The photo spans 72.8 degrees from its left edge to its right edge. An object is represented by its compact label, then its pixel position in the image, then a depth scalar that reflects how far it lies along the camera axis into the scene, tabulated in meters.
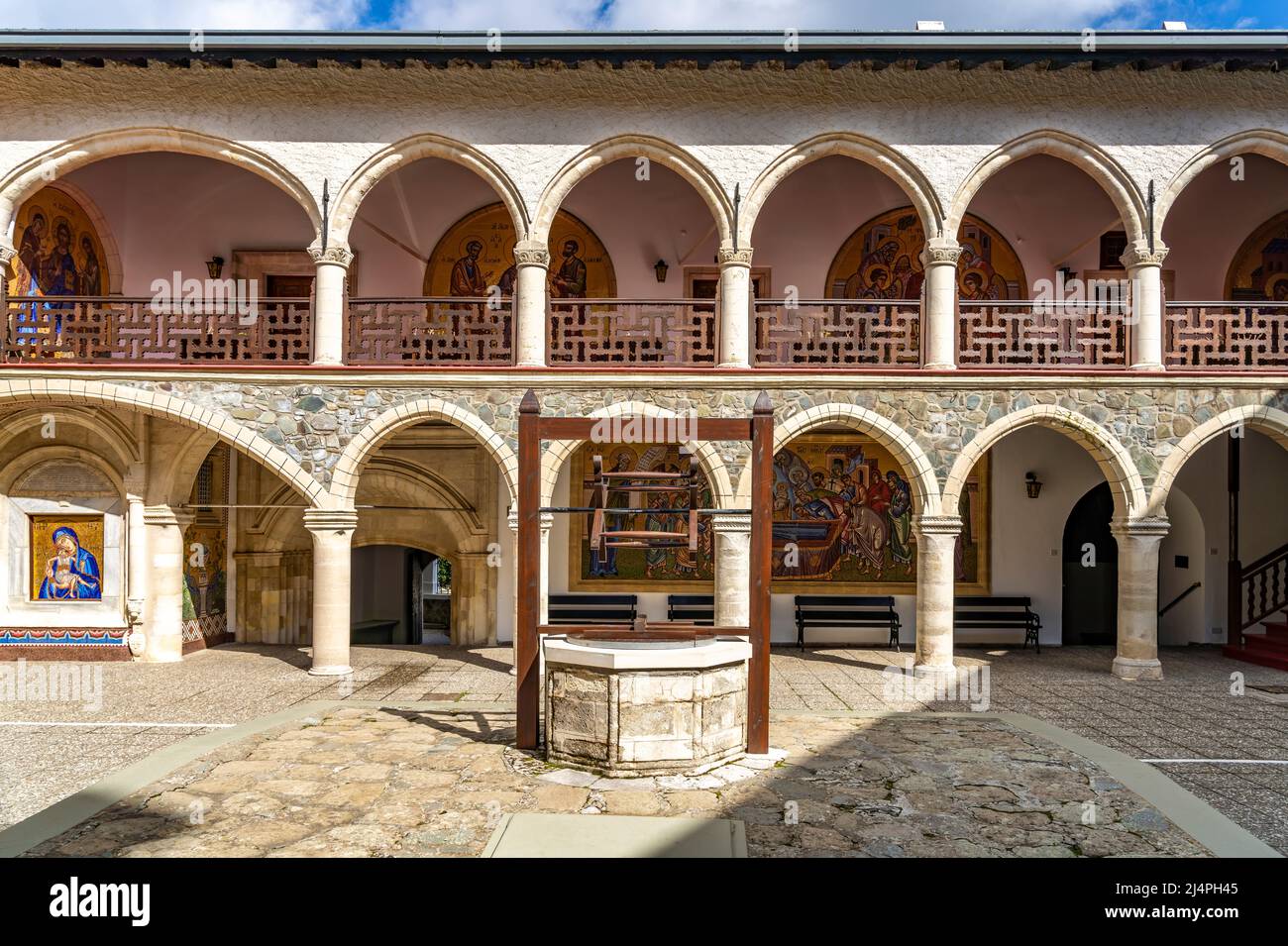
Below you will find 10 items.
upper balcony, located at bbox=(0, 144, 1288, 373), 11.56
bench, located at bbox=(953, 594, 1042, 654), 12.05
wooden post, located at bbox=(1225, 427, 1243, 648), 11.52
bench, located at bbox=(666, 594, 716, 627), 12.23
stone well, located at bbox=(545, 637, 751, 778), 5.88
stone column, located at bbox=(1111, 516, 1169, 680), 9.88
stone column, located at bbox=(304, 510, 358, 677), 9.89
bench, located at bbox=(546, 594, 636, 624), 12.09
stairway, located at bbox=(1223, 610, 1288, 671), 10.70
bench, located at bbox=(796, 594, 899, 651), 12.06
